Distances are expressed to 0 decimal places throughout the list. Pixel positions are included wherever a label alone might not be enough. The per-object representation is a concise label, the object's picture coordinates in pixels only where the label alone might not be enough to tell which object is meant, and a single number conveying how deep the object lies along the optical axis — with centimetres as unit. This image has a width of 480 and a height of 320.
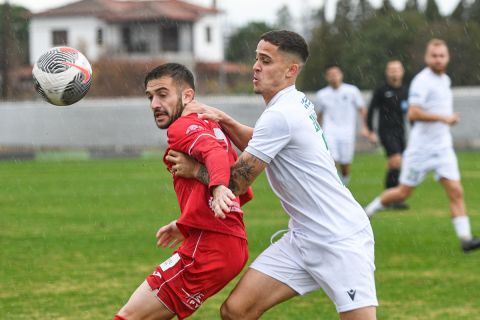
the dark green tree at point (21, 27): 9006
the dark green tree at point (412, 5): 6670
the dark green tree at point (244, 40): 9088
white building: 8556
